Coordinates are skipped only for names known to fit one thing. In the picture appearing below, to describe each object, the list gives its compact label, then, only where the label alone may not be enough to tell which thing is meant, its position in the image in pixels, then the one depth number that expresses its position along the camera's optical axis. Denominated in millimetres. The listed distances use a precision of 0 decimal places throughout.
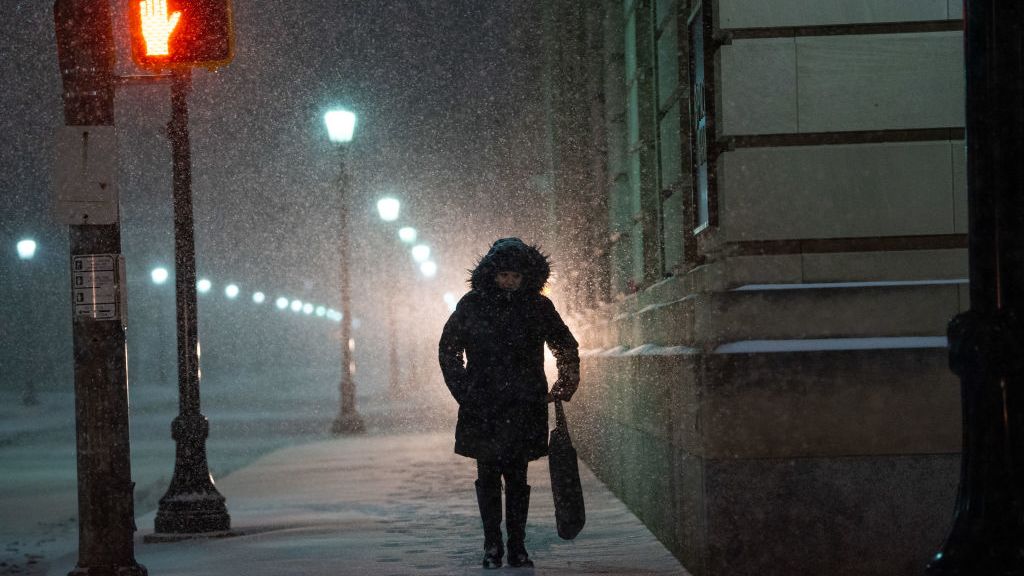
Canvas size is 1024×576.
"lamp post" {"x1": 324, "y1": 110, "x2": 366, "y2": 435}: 43693
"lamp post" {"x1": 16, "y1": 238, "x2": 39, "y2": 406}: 79675
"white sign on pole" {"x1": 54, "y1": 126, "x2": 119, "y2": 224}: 13060
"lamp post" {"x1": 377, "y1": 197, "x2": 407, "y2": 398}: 58779
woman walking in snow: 13794
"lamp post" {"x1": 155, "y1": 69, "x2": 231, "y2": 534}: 18913
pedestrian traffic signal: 16399
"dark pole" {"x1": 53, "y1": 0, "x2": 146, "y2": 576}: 12879
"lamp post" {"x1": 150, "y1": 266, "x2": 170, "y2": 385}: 115736
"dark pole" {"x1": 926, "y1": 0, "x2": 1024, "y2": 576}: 6132
